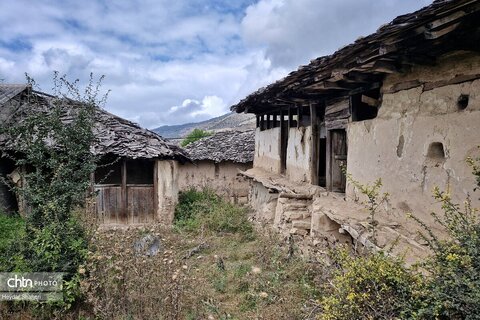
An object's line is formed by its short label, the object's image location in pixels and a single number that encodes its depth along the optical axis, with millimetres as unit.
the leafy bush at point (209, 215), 10664
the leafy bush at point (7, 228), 6163
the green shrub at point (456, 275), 2568
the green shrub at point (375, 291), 3021
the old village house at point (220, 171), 16859
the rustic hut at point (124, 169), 11203
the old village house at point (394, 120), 3885
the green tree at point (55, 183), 5504
